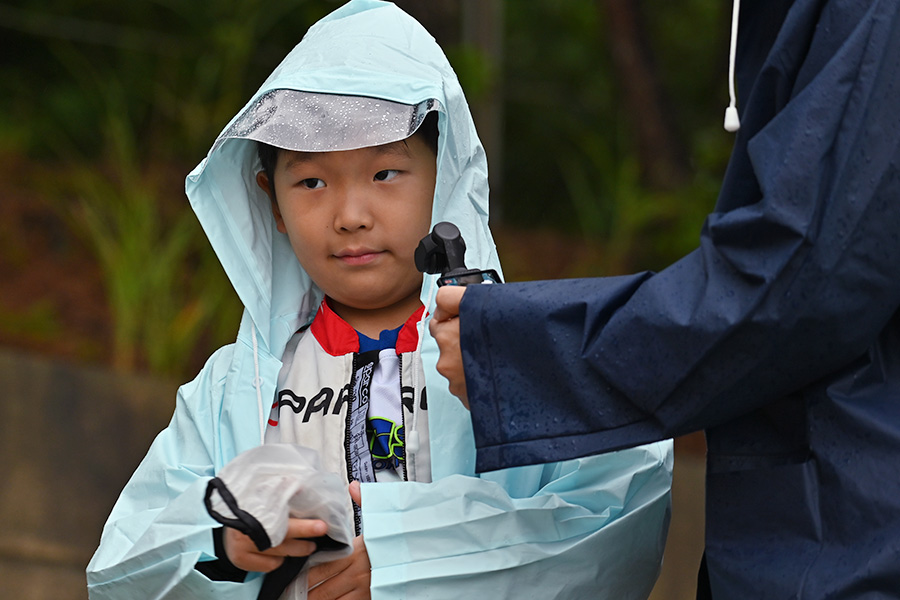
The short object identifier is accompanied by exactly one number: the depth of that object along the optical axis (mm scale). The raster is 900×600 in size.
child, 3703
